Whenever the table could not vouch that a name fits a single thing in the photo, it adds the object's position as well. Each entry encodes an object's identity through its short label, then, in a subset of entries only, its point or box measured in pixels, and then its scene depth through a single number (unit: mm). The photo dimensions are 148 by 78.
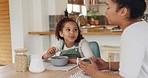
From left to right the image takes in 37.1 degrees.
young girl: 1884
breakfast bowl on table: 1568
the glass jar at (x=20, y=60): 1473
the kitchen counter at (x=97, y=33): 2826
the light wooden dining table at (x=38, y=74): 1347
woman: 903
